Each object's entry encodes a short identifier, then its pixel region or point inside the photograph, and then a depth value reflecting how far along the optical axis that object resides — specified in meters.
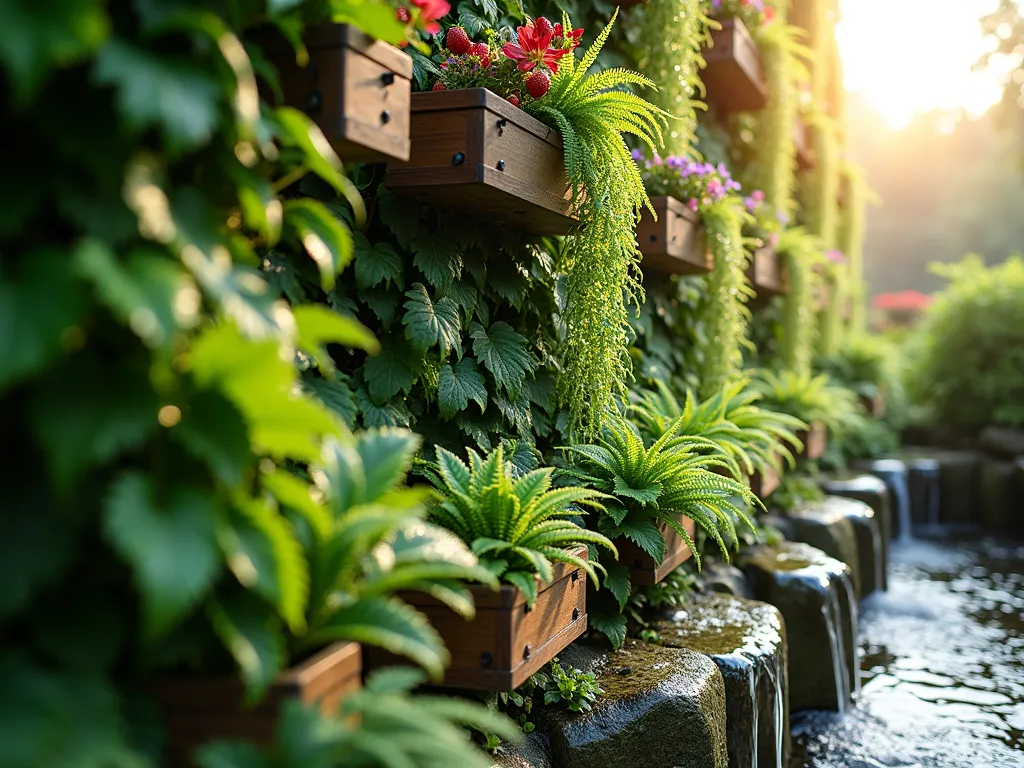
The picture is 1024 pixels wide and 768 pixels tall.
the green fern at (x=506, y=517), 2.27
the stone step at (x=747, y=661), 3.18
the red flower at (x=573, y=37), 2.88
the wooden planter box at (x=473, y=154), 2.48
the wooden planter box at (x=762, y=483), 4.89
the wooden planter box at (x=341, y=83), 1.86
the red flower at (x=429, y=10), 2.08
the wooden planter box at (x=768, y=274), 5.94
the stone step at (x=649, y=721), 2.64
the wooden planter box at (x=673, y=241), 3.97
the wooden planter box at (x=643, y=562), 3.25
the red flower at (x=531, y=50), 2.74
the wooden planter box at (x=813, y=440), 6.50
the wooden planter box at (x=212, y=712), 1.40
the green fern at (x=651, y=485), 3.19
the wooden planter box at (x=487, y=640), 2.16
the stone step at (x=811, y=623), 4.36
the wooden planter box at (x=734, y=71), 5.36
